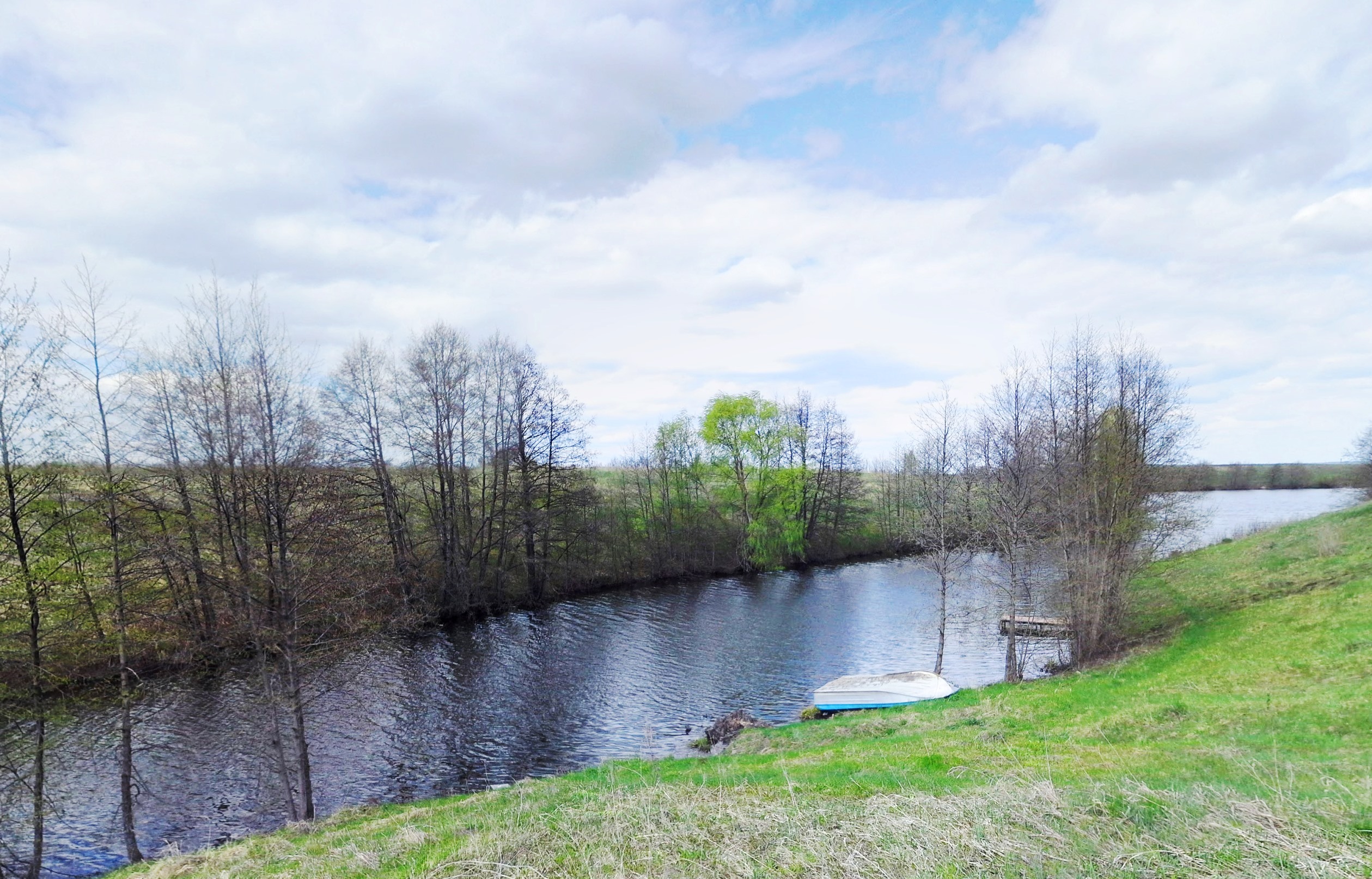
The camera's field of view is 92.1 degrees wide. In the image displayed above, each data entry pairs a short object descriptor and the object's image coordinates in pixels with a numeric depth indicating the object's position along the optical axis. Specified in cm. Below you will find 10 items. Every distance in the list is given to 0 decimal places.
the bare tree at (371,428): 3125
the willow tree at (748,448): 5050
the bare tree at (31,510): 1089
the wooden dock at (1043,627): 2122
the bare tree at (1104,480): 2017
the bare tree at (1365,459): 4719
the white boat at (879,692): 1856
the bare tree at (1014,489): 2003
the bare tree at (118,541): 1180
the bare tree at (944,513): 2130
